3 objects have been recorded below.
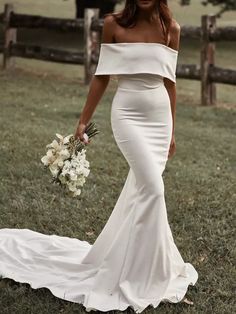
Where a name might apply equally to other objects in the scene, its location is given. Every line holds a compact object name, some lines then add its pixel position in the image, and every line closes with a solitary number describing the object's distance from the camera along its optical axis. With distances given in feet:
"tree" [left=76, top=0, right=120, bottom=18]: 74.33
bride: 13.17
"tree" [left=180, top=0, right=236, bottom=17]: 71.00
